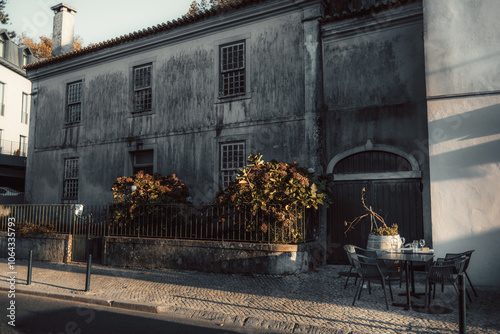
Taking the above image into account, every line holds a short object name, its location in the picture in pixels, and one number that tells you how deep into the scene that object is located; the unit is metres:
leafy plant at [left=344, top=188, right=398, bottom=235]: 9.95
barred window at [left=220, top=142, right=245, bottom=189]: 12.29
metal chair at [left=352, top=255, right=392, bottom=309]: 6.24
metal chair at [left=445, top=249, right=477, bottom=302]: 6.73
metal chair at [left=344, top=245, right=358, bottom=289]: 7.41
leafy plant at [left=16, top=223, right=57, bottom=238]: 12.09
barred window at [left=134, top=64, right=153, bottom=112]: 14.47
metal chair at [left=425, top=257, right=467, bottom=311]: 6.00
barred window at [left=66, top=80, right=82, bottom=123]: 16.41
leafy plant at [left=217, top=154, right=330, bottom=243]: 9.17
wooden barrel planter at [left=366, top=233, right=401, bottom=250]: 7.41
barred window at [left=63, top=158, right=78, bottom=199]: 15.98
